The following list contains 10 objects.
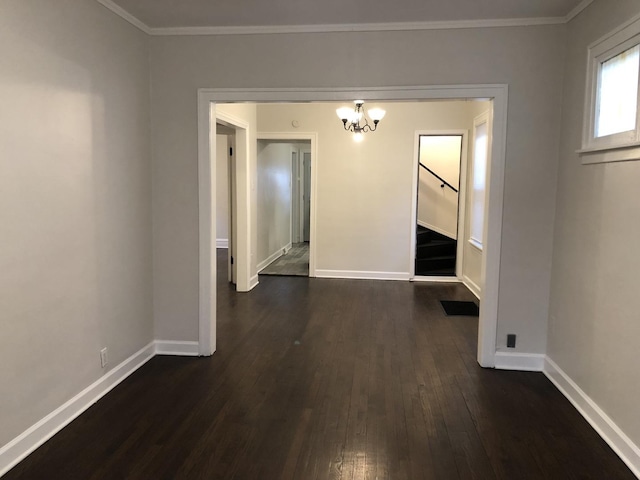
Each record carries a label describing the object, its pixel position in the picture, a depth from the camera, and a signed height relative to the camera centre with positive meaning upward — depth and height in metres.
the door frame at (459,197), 6.84 +0.01
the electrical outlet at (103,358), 3.19 -1.10
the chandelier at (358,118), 6.07 +1.05
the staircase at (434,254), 7.43 -0.88
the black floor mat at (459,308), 5.36 -1.26
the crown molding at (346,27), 3.43 +1.25
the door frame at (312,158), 7.04 +0.56
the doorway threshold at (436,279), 7.13 -1.20
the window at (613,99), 2.55 +0.60
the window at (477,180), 6.18 +0.25
